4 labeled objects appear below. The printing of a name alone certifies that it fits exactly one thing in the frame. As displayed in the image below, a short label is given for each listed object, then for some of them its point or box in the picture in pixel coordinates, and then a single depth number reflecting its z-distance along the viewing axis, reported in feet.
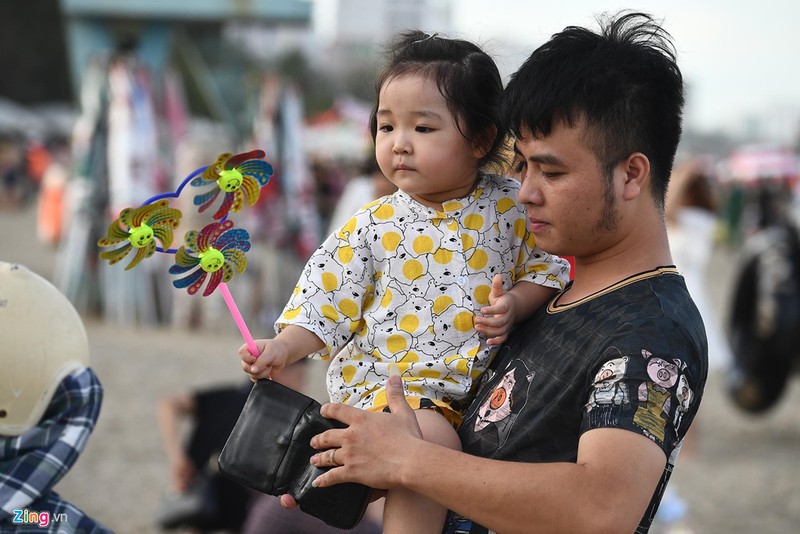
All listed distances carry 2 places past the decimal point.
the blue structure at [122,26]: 43.11
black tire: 25.79
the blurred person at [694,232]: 22.62
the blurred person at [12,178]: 91.35
